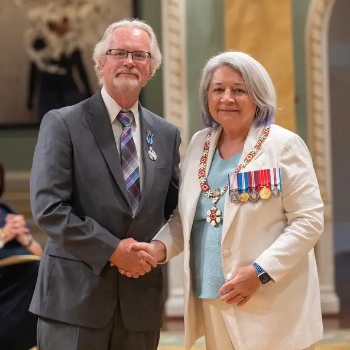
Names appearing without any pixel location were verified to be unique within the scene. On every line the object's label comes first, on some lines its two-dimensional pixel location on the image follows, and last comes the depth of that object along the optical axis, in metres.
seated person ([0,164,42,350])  7.88
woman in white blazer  4.82
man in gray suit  4.97
